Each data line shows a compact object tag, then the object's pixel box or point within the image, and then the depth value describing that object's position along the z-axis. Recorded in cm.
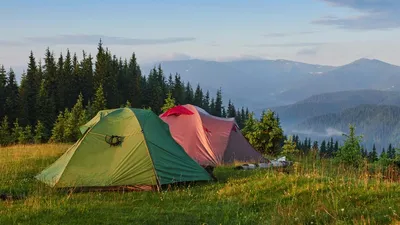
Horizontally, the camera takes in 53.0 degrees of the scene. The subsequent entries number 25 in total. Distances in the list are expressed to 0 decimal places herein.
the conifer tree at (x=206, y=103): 14575
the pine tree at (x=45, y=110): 8169
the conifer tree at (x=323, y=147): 14774
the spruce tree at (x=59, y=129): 6091
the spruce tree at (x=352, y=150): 2098
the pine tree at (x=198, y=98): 13988
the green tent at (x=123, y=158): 1198
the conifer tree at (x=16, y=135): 5894
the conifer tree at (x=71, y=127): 5653
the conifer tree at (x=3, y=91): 8165
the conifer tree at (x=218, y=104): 14938
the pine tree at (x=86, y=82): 10094
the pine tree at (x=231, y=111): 15050
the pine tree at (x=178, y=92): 12488
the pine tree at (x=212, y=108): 14599
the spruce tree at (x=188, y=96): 13440
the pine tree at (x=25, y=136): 5246
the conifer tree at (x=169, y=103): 4671
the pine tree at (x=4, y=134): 5940
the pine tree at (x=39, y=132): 5742
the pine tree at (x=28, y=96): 8075
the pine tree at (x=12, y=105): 8044
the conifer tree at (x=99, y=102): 7655
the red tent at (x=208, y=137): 1878
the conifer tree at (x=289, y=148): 2473
